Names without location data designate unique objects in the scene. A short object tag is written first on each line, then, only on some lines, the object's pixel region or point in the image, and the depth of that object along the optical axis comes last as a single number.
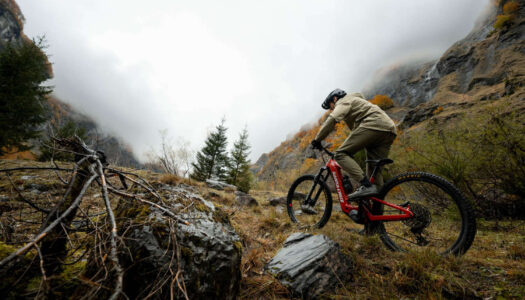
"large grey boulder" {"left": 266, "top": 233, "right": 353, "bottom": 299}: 1.52
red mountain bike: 1.92
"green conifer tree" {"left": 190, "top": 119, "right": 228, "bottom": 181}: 14.59
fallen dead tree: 0.86
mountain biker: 2.67
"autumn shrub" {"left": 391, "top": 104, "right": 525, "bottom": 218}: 3.43
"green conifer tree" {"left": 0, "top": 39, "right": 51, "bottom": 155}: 10.38
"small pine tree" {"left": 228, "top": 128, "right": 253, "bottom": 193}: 13.30
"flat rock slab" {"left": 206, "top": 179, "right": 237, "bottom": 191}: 8.30
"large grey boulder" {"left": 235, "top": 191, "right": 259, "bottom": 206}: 5.37
